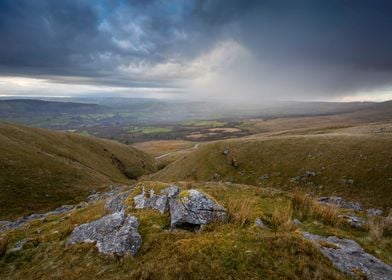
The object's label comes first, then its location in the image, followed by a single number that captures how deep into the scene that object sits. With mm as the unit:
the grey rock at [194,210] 13250
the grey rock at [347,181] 40688
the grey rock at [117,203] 16922
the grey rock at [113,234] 11438
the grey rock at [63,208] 39031
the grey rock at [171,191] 15871
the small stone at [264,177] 50841
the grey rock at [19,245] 13309
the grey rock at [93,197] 45119
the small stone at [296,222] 14298
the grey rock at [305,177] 46125
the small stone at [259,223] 13106
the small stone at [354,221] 14388
